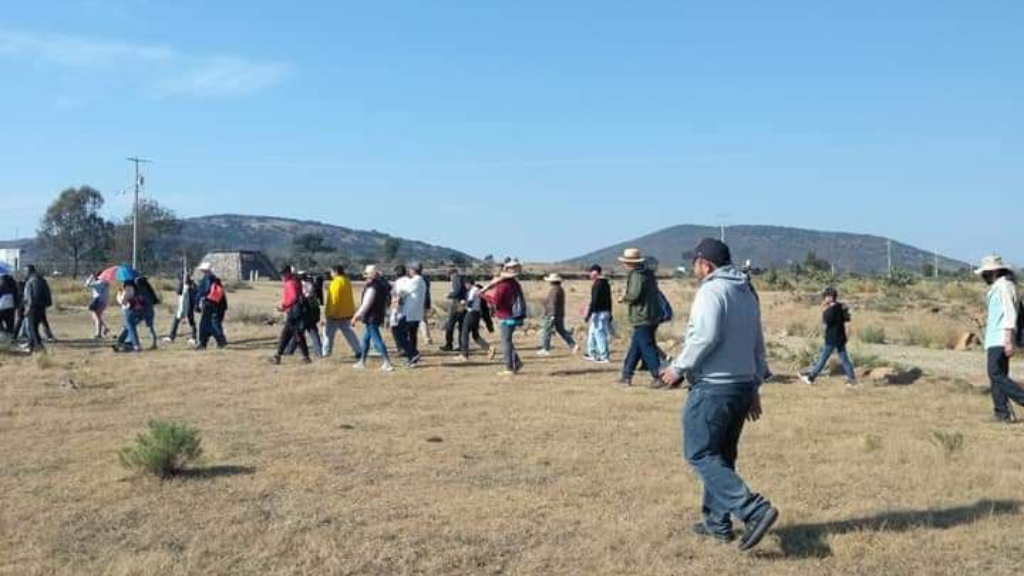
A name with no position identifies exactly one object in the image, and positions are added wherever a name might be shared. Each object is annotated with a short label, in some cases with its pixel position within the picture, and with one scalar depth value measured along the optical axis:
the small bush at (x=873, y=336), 24.77
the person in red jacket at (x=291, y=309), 16.23
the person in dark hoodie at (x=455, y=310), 19.45
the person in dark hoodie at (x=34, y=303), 18.16
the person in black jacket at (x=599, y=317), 16.31
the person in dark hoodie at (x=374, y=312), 15.53
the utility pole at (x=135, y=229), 60.63
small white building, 51.00
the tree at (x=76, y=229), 85.31
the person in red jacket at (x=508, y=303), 14.64
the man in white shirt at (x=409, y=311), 15.97
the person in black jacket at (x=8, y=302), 18.11
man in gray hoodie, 5.99
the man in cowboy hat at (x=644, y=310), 13.23
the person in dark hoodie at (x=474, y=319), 17.50
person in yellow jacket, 16.09
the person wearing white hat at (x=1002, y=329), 10.48
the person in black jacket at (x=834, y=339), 14.18
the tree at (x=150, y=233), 77.81
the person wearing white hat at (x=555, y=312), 18.12
